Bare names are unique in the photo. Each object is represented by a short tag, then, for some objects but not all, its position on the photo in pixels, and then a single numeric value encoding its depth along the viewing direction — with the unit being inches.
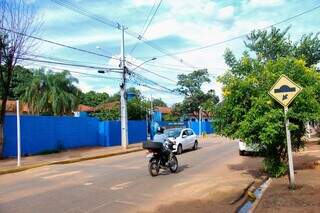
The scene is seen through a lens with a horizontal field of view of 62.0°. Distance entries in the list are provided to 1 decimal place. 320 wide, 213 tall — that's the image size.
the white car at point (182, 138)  579.9
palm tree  973.8
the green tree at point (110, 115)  1077.9
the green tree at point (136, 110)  1127.8
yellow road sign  272.9
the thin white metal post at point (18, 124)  457.0
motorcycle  352.9
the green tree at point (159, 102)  2637.4
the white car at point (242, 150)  531.8
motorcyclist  365.3
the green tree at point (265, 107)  302.8
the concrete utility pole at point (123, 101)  729.3
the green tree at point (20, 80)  1055.5
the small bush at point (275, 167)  326.3
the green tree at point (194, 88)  1605.4
